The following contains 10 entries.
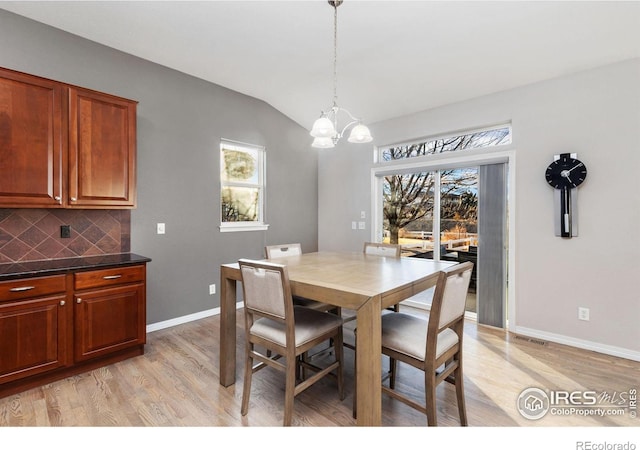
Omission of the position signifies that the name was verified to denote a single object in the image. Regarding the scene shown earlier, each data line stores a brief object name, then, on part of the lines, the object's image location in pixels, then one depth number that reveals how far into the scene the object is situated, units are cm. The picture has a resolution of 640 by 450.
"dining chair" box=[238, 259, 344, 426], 179
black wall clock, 287
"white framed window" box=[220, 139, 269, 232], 407
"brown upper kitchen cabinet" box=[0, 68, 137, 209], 228
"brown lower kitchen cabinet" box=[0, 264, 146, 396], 213
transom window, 345
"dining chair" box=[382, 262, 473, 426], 165
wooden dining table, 158
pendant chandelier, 217
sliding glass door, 374
